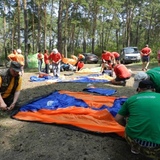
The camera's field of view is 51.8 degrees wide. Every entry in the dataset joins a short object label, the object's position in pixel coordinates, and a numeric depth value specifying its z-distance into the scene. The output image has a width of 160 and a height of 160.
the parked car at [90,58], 19.16
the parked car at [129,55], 15.61
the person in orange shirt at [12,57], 7.65
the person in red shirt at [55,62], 8.87
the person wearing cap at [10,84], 3.41
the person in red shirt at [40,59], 10.75
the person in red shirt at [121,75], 6.75
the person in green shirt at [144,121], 2.09
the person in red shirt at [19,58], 7.74
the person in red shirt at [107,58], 9.36
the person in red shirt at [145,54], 10.08
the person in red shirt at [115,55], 9.16
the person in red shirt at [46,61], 10.29
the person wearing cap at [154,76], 2.78
